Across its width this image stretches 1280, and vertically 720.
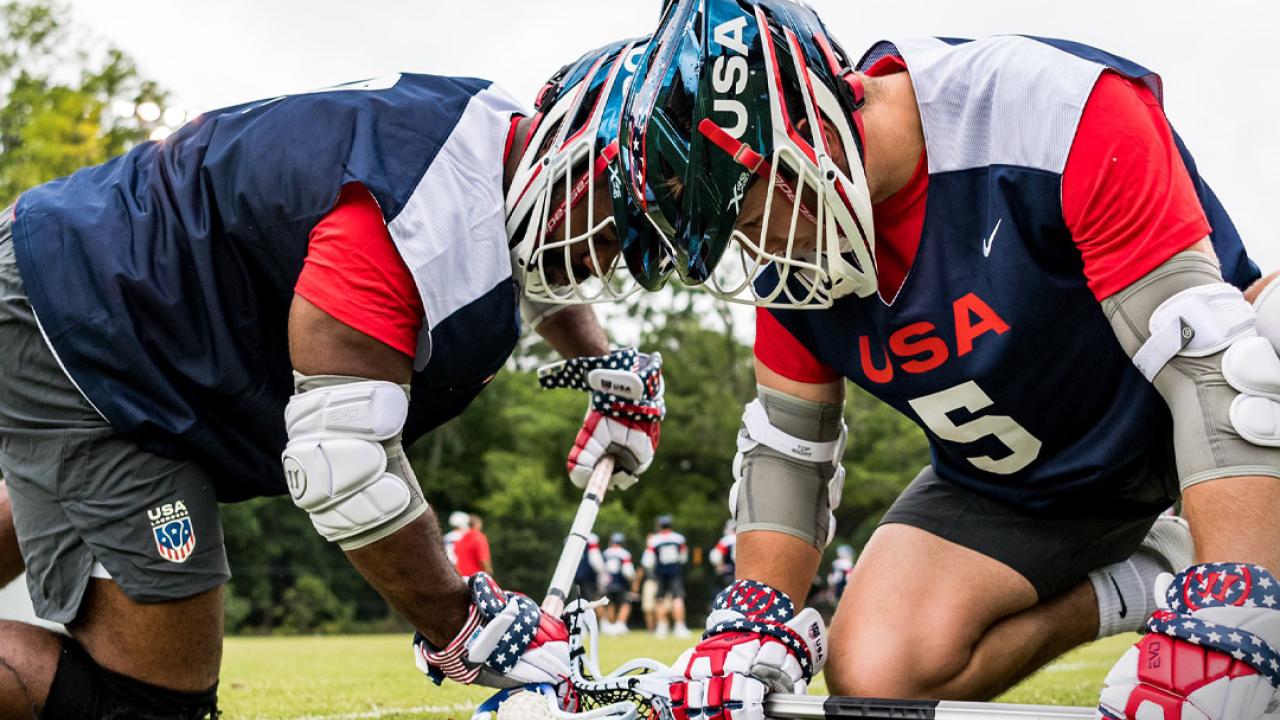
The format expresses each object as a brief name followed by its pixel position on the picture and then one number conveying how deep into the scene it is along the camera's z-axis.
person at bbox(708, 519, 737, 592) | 21.86
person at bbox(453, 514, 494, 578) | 18.94
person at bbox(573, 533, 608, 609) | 22.70
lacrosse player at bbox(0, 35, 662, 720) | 3.20
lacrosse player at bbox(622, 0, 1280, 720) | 2.65
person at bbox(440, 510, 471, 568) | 19.73
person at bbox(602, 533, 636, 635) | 23.66
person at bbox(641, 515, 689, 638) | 22.11
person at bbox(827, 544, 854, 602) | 23.20
